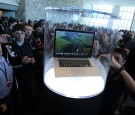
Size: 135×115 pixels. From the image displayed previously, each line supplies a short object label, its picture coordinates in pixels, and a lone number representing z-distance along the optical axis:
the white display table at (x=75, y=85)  1.06
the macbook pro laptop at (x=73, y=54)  1.20
